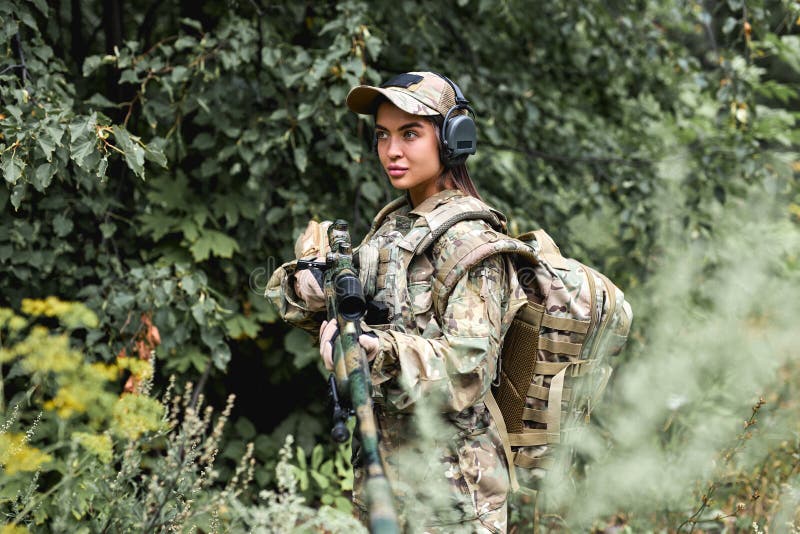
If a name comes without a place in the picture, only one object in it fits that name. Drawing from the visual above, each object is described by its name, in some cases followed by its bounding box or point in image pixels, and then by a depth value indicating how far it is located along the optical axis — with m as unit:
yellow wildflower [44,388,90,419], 2.61
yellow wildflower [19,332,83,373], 2.55
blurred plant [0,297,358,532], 2.11
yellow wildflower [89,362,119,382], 2.73
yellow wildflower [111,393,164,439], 2.30
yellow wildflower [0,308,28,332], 2.61
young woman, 2.01
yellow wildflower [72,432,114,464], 2.36
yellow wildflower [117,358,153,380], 2.80
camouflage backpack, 2.29
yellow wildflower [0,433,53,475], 2.17
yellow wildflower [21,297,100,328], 2.82
